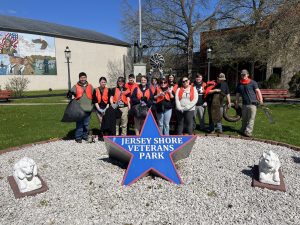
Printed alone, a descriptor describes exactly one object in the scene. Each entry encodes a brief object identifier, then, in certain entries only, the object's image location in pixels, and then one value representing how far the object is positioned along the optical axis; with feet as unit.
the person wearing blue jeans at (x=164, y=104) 19.06
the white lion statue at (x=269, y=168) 12.59
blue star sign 13.94
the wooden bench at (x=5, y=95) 59.37
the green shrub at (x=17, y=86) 73.59
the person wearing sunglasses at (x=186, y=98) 19.27
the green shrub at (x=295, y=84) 64.80
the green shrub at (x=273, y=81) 72.74
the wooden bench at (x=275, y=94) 55.63
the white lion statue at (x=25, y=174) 12.11
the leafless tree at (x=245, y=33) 50.60
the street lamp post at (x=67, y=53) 64.03
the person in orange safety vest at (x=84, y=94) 19.83
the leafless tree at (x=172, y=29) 81.76
